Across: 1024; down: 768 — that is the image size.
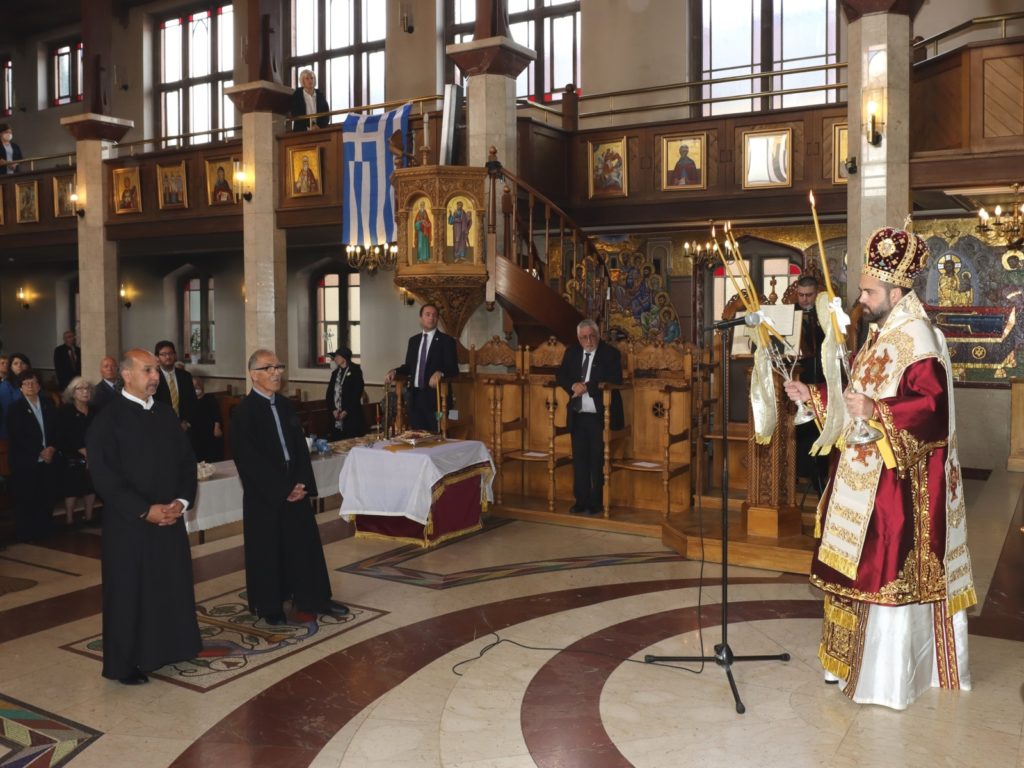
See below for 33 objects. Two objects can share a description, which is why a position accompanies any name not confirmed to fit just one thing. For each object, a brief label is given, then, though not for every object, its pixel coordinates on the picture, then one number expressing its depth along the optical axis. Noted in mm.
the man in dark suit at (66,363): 16844
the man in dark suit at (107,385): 7156
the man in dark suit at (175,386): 9734
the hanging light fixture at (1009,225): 8234
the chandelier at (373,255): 11766
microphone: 3941
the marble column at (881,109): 9031
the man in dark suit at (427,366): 9000
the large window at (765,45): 12859
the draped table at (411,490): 7457
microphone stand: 4277
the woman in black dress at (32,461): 8031
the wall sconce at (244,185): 12906
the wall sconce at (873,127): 8977
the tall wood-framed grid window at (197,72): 18172
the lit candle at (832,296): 3645
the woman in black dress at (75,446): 8469
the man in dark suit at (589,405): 8234
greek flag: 11508
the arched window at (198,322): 18125
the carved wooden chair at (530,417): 8875
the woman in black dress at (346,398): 10945
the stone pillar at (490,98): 10484
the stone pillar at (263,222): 12844
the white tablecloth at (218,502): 6859
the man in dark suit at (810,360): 7777
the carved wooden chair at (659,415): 8148
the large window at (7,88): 20709
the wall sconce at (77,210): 14898
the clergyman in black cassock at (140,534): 4777
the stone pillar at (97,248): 14812
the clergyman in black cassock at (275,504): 5566
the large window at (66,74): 19812
